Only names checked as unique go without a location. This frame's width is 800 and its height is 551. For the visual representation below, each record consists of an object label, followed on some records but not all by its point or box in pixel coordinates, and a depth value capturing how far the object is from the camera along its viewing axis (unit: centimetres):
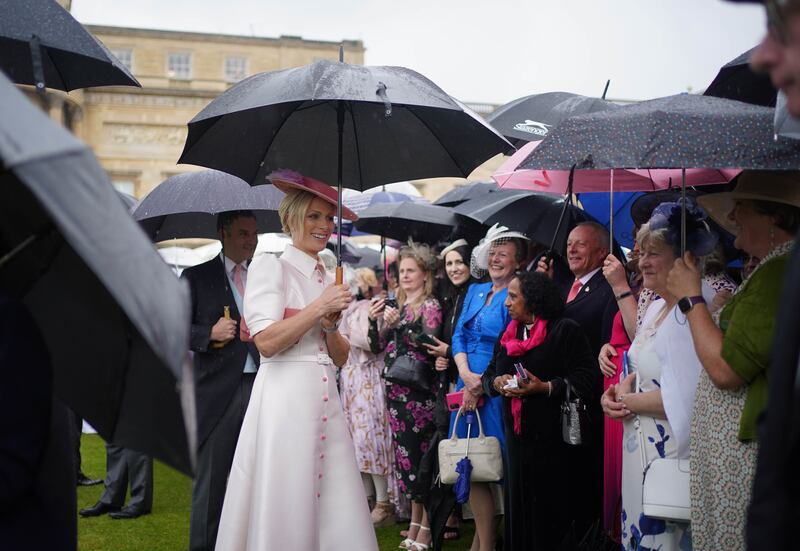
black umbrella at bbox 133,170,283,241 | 637
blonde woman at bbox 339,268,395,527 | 855
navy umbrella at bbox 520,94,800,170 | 364
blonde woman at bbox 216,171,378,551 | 451
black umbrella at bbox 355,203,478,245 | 873
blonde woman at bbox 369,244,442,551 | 750
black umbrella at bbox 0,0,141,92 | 423
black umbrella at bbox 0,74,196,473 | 194
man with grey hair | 602
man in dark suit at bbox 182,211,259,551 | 584
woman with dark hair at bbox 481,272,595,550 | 589
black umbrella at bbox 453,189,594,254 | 712
